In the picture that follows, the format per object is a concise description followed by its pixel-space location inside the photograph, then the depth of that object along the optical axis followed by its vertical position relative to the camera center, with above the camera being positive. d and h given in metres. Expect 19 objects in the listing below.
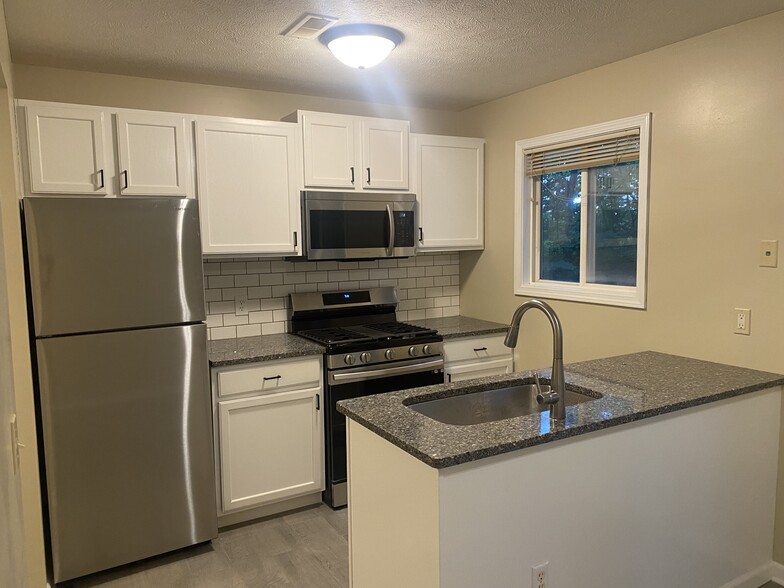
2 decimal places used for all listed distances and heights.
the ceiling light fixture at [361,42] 2.54 +0.85
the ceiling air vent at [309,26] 2.39 +0.88
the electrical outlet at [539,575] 1.87 -1.06
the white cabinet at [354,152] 3.41 +0.52
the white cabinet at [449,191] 3.84 +0.32
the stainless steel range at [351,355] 3.27 -0.65
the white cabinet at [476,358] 3.69 -0.75
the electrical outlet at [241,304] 3.58 -0.37
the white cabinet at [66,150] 2.75 +0.44
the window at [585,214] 3.11 +0.14
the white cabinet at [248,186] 3.15 +0.30
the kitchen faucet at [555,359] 1.96 -0.41
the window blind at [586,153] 3.09 +0.47
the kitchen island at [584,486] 1.74 -0.82
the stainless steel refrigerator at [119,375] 2.49 -0.58
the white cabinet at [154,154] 2.93 +0.45
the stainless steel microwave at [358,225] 3.43 +0.09
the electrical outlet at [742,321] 2.59 -0.37
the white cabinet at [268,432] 3.05 -1.00
